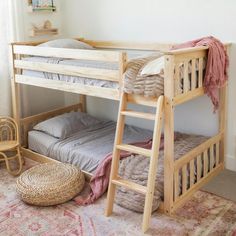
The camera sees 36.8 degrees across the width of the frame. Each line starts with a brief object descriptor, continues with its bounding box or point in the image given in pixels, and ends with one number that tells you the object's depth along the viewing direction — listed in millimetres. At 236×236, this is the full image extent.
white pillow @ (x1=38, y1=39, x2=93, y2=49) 3453
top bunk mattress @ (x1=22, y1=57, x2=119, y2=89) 2796
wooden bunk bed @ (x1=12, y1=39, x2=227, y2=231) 2367
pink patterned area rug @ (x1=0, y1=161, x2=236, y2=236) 2375
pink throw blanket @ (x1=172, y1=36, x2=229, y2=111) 2656
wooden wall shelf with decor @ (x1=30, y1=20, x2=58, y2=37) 3891
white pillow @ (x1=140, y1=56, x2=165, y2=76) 2385
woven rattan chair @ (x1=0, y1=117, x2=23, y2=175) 3358
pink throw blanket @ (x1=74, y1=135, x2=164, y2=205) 2782
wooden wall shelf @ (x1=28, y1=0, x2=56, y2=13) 3812
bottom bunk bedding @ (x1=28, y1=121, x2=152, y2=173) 3109
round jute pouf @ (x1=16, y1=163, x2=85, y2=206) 2686
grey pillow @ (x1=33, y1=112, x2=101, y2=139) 3535
